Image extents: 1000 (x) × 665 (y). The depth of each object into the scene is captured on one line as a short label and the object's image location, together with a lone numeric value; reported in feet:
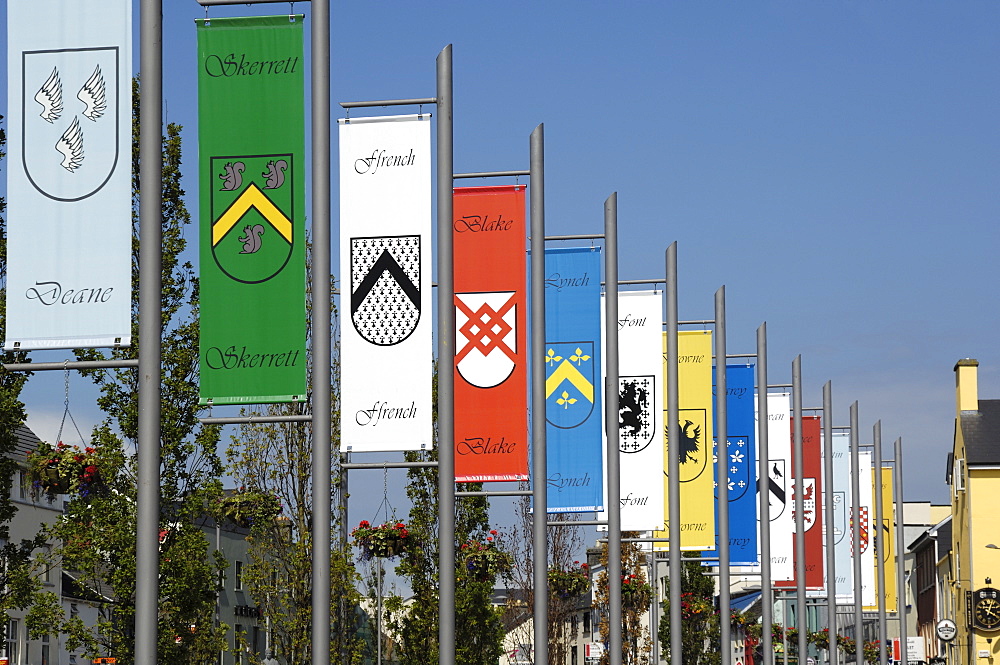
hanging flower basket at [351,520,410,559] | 93.86
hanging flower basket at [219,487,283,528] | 96.43
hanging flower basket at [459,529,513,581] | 111.04
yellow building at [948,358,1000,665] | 260.83
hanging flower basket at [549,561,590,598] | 121.60
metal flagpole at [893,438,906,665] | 187.62
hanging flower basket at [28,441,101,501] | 84.79
